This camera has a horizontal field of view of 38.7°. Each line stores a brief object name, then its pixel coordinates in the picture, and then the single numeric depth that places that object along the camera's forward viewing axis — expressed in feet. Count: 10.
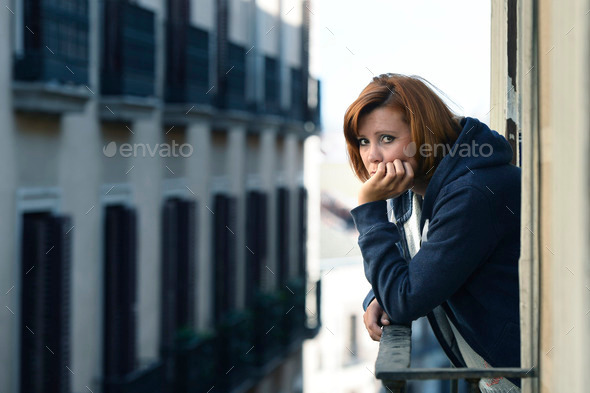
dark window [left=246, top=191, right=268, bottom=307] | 44.55
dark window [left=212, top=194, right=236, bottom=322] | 39.76
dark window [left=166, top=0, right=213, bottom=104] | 33.86
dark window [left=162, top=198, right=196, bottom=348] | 33.55
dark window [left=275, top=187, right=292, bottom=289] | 50.49
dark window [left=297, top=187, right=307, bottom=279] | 55.36
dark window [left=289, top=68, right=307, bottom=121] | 53.16
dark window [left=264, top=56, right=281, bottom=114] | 47.34
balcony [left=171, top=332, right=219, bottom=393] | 33.91
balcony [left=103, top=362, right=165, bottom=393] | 28.25
